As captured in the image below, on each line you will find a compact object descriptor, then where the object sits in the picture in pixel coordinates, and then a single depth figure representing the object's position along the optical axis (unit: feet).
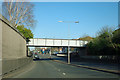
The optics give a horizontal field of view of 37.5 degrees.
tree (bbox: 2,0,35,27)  135.44
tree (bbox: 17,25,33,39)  154.01
